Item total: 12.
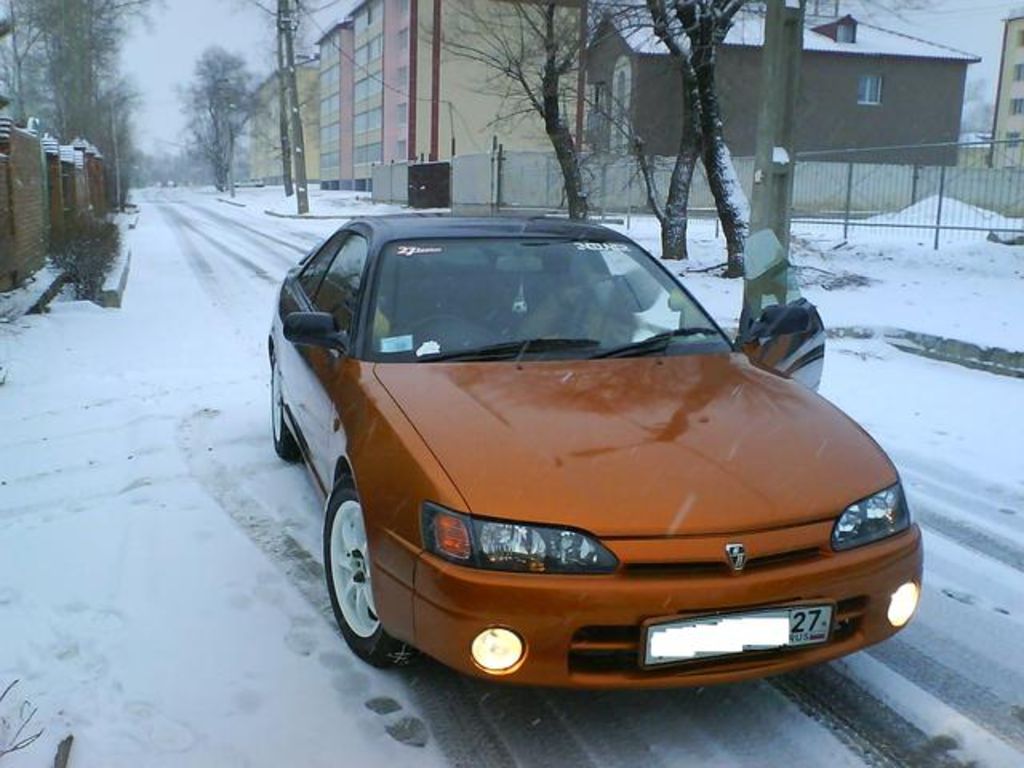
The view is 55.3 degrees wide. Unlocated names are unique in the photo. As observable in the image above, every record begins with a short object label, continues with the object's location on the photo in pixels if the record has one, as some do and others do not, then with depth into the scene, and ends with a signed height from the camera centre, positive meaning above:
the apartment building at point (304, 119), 85.32 +6.54
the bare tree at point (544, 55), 17.03 +2.50
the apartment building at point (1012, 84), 71.81 +9.35
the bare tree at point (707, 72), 13.10 +1.77
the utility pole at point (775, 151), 8.09 +0.45
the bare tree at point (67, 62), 36.56 +5.14
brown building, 40.19 +4.80
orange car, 2.58 -0.83
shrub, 12.11 -0.92
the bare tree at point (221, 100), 79.81 +7.38
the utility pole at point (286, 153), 52.97 +2.01
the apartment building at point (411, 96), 49.81 +5.35
